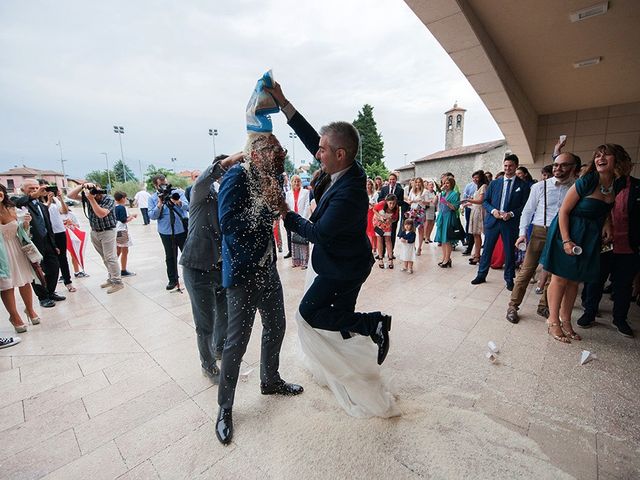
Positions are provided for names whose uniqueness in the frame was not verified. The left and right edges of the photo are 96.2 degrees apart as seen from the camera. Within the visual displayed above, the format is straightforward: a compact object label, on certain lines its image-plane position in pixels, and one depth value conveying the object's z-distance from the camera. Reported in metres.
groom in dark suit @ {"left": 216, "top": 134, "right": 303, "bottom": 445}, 1.74
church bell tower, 37.75
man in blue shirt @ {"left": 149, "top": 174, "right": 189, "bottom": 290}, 4.29
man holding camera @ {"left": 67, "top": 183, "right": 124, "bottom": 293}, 4.52
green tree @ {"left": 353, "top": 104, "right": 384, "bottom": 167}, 47.53
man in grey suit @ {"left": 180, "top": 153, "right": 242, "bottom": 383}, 2.27
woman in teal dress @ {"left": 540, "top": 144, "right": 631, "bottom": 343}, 2.72
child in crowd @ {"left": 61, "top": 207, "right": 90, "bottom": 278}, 5.56
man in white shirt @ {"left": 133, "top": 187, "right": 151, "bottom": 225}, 13.66
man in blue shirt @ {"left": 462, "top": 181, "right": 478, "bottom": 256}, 6.88
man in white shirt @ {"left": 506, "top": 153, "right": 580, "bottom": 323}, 3.39
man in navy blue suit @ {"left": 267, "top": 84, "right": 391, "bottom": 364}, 1.72
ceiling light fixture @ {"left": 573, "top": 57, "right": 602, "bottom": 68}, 5.01
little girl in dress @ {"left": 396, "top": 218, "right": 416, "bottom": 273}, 5.21
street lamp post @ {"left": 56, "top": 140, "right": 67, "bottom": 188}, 60.13
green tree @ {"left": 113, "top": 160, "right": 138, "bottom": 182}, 81.88
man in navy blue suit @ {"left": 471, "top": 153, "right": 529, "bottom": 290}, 4.26
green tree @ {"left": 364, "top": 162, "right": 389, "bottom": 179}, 43.12
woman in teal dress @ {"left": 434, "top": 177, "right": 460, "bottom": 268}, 5.86
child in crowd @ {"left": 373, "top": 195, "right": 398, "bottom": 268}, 5.57
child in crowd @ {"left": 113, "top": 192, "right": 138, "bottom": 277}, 5.65
